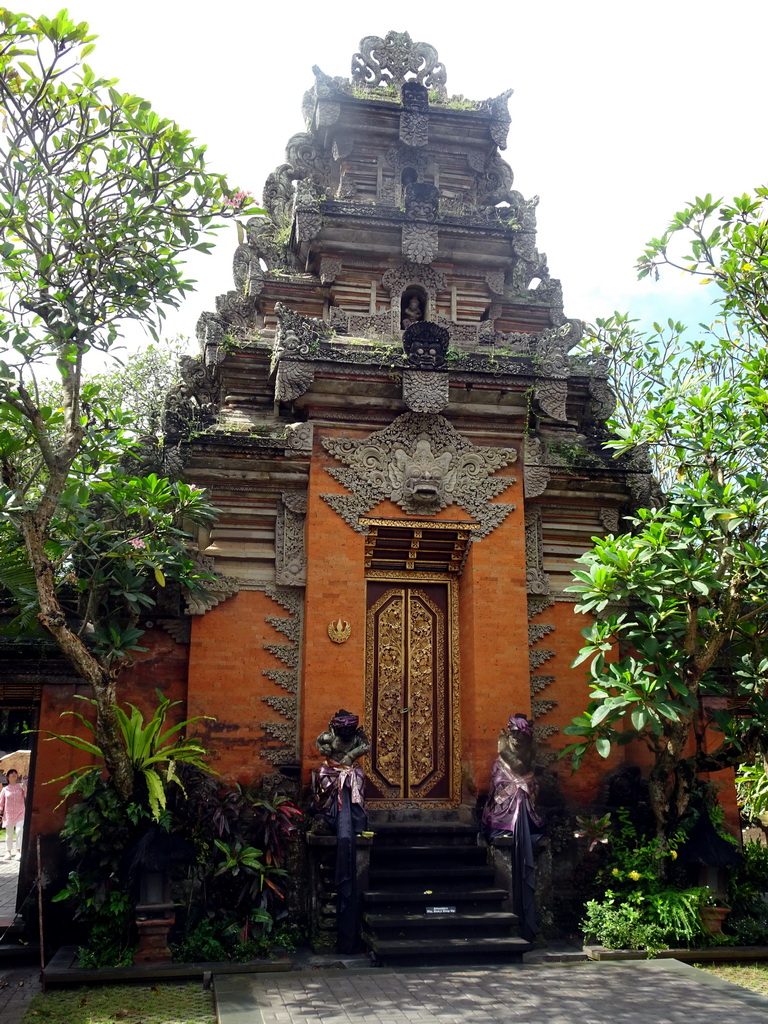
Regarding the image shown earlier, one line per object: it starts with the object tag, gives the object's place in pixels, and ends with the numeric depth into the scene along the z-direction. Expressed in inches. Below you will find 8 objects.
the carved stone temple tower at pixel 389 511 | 377.4
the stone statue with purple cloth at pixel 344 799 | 315.9
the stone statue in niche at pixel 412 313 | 466.1
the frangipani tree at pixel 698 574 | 311.9
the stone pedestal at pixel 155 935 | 299.4
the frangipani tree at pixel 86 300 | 301.9
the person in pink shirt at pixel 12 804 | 668.7
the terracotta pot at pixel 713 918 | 330.6
